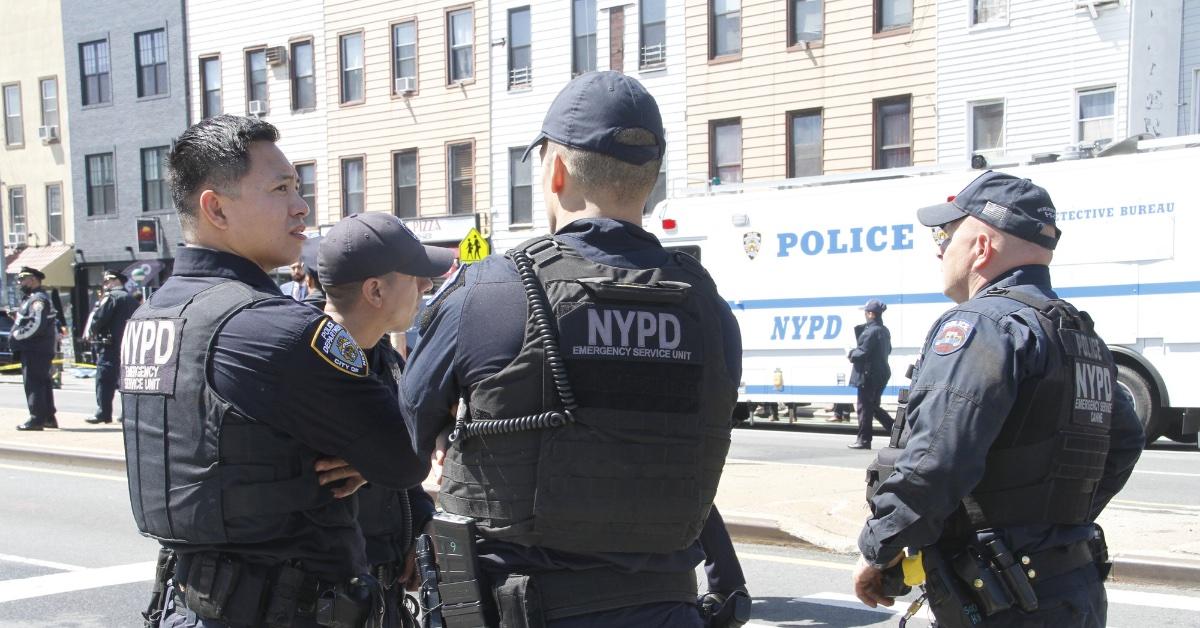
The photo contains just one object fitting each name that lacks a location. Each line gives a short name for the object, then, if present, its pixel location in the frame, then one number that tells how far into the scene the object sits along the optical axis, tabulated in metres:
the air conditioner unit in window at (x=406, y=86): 28.14
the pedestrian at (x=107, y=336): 14.52
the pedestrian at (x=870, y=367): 14.42
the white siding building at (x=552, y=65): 24.25
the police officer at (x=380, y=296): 3.47
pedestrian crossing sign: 17.88
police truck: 13.33
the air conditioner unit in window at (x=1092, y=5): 19.05
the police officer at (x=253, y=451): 2.60
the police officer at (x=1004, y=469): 3.19
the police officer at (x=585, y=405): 2.37
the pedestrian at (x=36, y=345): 14.14
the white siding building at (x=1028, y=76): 19.09
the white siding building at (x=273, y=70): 30.22
